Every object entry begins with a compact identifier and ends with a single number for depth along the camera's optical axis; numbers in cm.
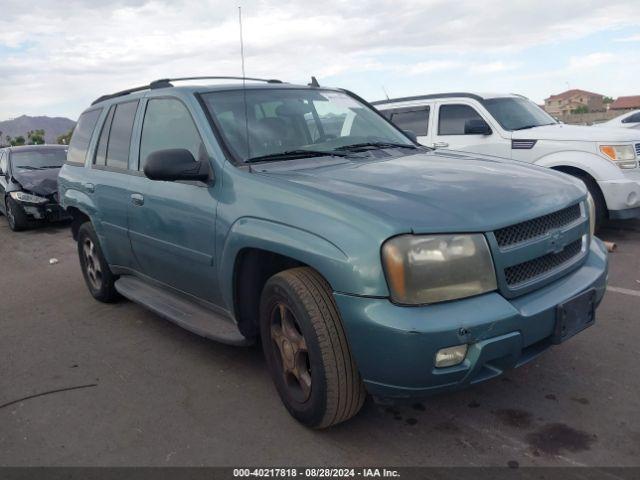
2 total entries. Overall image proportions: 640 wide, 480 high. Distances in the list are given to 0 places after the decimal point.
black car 997
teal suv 230
